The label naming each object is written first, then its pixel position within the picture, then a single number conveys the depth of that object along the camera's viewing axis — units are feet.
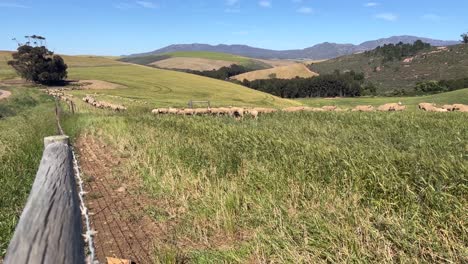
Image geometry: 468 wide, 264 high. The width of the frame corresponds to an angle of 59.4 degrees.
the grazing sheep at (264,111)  76.09
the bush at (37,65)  207.62
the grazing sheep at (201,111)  83.39
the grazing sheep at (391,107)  76.48
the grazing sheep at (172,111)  86.62
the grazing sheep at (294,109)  75.62
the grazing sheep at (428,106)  73.69
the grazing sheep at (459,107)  70.41
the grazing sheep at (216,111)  82.48
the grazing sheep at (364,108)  75.10
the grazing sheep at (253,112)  70.91
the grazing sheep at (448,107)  73.87
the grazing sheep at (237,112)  76.66
